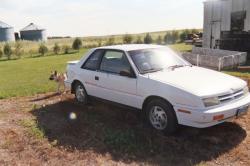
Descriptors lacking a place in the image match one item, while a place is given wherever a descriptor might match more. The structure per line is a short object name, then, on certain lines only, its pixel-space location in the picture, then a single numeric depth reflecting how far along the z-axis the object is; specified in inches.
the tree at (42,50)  1265.3
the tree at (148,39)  1379.4
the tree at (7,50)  1213.1
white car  188.7
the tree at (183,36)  1407.5
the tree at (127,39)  1323.8
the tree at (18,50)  1247.5
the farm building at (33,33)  2212.1
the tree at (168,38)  1446.0
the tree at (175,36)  1459.2
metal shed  692.1
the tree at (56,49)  1278.3
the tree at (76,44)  1323.8
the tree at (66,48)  1280.4
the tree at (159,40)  1440.9
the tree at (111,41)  1366.9
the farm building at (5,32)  2046.0
